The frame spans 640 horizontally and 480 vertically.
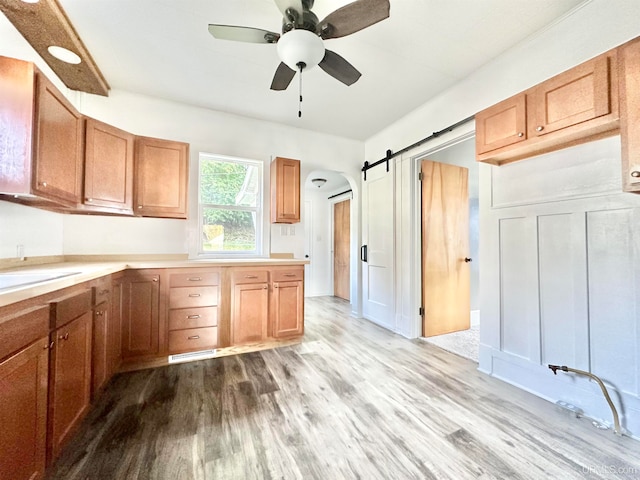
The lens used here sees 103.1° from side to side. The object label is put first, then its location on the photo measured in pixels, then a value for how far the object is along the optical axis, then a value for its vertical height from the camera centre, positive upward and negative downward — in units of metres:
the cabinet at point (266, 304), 2.74 -0.68
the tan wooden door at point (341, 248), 5.43 -0.09
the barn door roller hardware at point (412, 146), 2.54 +1.21
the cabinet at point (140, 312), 2.31 -0.63
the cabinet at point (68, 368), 1.22 -0.67
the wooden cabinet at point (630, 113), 1.31 +0.69
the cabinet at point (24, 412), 0.91 -0.67
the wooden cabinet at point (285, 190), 3.23 +0.69
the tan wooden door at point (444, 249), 3.25 -0.06
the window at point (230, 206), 3.20 +0.50
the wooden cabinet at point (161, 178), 2.61 +0.69
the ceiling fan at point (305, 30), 1.42 +1.29
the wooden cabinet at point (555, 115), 1.47 +0.87
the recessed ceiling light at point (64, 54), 2.05 +1.57
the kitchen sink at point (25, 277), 1.44 -0.21
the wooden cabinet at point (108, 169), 2.20 +0.69
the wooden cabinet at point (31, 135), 1.46 +0.68
